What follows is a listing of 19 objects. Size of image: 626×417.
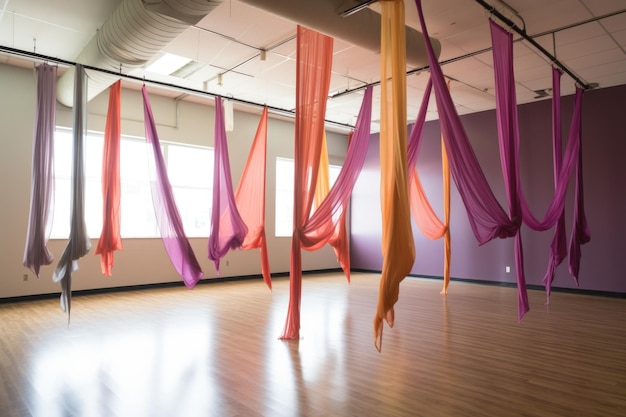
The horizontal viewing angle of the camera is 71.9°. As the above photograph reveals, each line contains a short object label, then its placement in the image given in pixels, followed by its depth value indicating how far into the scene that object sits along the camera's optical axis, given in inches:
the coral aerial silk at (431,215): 260.1
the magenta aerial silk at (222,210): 213.0
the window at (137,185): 264.7
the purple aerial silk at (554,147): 155.3
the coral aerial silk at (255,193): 219.5
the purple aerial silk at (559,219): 207.8
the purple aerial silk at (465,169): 139.5
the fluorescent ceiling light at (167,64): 228.8
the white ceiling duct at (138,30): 134.6
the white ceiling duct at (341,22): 139.9
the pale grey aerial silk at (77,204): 151.9
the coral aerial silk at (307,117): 158.7
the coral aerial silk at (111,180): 188.4
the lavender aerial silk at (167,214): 184.4
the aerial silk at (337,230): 221.9
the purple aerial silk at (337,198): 163.0
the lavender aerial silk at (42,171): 164.6
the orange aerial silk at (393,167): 127.1
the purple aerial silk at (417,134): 182.7
